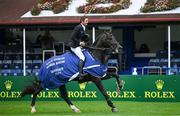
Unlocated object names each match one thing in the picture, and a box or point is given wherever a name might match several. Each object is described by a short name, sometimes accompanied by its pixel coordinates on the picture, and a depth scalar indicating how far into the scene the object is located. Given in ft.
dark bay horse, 76.59
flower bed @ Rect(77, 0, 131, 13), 123.13
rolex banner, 94.89
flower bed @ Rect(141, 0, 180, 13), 118.73
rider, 75.00
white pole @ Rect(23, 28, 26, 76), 120.26
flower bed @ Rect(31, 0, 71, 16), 126.93
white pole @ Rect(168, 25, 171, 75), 113.09
